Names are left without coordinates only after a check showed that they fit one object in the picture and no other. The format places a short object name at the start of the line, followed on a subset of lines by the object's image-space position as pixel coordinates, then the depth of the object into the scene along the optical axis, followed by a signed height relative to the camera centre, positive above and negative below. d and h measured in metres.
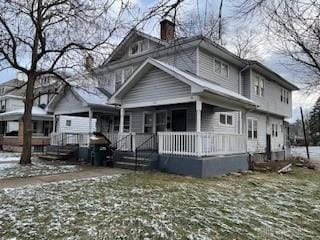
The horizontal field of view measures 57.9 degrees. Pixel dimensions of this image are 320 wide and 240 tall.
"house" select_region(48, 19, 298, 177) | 12.05 +1.93
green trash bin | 14.99 -0.64
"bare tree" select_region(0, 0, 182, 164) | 14.08 +5.21
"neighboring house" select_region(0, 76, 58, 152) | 26.39 +1.70
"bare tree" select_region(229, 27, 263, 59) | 34.54 +11.69
